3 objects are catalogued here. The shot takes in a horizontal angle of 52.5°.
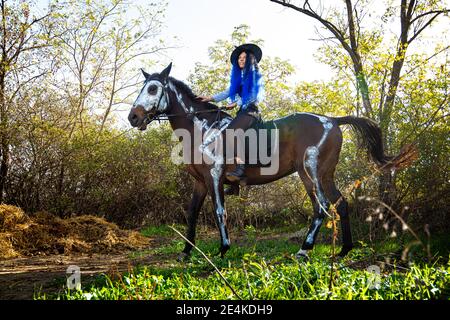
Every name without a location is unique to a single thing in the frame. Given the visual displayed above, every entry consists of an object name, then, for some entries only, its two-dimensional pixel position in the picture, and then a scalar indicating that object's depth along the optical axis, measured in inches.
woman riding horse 279.7
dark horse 275.0
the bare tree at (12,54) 421.1
